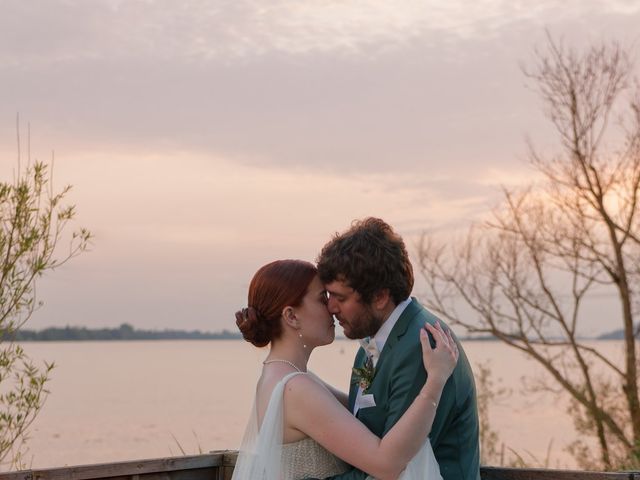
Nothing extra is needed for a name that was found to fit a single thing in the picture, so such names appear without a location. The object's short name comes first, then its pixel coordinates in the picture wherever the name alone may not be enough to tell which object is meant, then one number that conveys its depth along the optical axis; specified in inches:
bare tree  626.8
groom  155.3
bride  150.6
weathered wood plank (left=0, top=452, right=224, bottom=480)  159.8
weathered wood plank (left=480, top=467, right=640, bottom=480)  154.8
